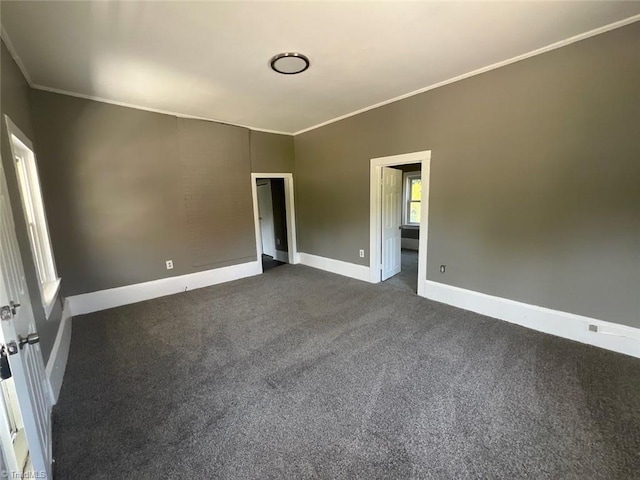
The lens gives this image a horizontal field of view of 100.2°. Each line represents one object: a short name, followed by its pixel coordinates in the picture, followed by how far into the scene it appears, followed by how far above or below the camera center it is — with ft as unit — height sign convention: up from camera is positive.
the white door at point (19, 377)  3.22 -2.32
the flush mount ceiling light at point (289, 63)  7.79 +4.14
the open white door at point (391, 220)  13.96 -1.32
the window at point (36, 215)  8.32 -0.21
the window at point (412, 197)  21.35 -0.14
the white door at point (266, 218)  20.72 -1.36
